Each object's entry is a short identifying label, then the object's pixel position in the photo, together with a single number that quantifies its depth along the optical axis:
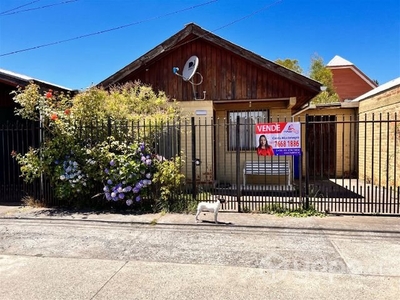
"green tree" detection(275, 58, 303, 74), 21.48
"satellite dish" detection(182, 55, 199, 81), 9.24
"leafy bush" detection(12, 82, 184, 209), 6.77
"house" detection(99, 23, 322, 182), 9.12
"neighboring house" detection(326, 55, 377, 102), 24.94
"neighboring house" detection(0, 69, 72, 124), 8.65
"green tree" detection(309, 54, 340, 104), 20.97
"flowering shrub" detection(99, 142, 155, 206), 6.67
